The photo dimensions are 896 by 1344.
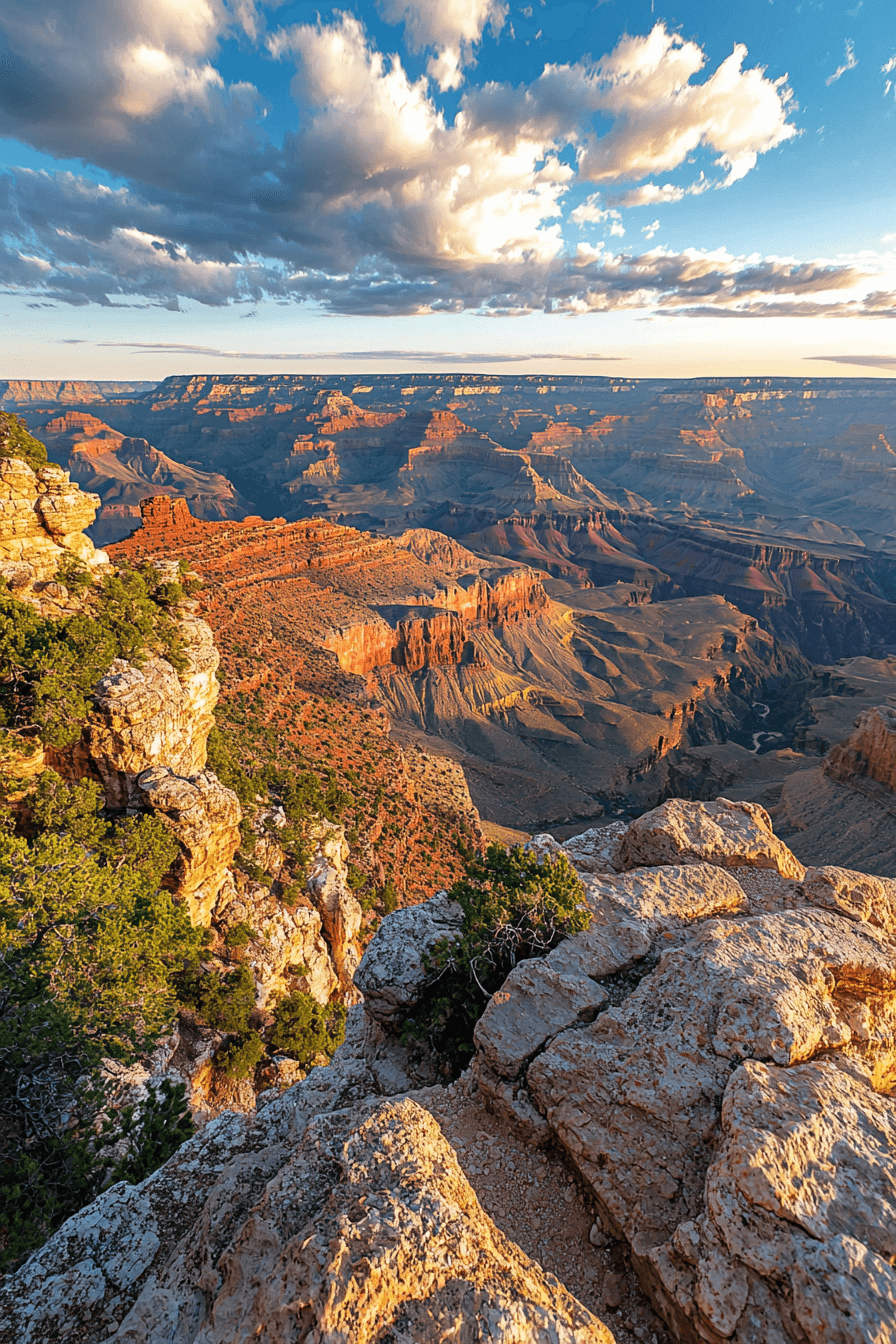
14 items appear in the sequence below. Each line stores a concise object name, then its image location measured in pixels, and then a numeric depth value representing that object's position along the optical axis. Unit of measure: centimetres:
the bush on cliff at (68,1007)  1429
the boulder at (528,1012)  1156
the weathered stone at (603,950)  1292
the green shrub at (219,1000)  2409
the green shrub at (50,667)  2306
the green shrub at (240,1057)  2381
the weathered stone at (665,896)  1423
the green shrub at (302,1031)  2652
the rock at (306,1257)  691
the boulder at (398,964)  1505
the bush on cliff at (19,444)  3017
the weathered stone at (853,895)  1521
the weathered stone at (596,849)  1911
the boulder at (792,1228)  669
